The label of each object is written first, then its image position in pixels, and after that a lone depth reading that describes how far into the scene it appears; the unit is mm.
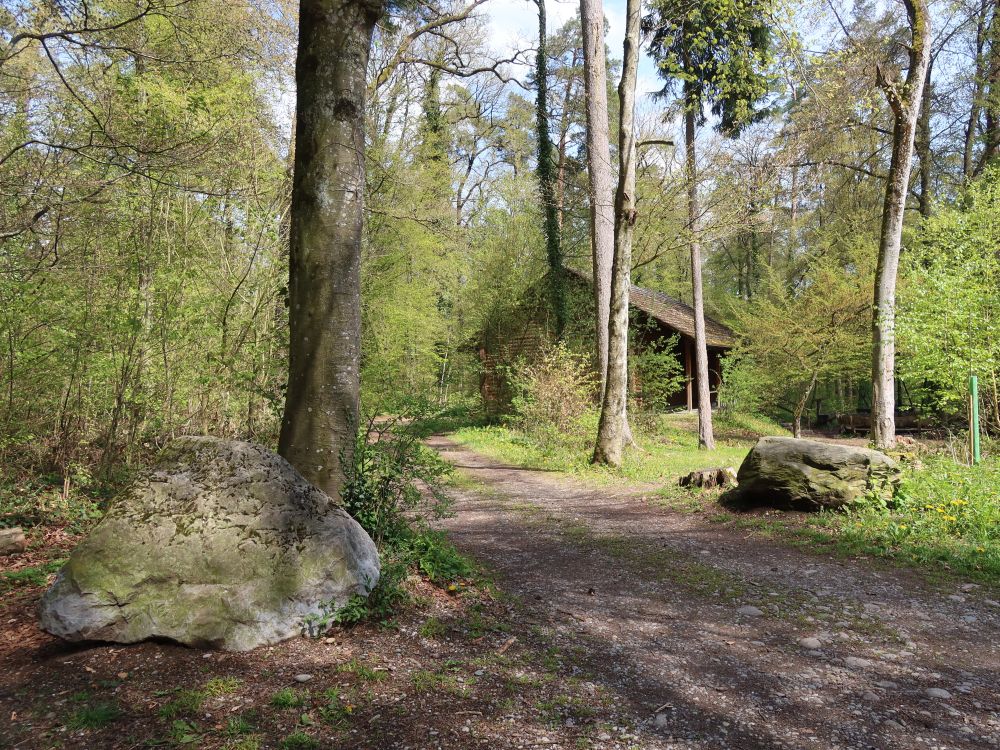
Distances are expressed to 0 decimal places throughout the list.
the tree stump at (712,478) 7953
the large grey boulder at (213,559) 2812
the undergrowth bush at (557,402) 13523
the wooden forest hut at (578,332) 19109
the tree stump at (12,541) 4352
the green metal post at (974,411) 7692
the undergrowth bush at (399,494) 4059
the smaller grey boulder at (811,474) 6285
